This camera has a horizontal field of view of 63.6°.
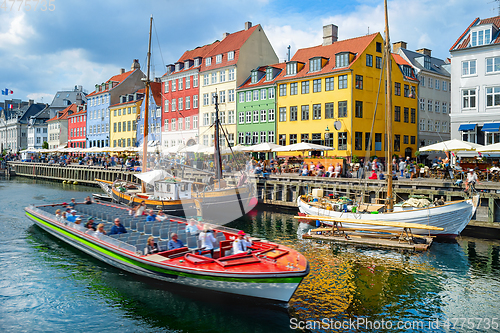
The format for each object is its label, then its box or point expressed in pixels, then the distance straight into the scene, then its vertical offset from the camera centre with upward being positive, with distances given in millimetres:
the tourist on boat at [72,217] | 20805 -2636
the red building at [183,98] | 57388 +9987
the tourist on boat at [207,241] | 14297 -2675
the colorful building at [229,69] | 52000 +12795
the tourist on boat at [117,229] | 17656 -2773
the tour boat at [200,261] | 12133 -3192
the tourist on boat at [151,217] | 19641 -2513
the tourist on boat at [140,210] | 21323 -2342
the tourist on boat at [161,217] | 19453 -2475
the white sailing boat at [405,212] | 20625 -2534
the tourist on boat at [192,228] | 15859 -2481
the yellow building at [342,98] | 40344 +7230
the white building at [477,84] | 34281 +7118
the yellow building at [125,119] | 68000 +8282
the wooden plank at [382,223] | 19016 -2882
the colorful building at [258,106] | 47750 +7287
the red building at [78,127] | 84125 +8364
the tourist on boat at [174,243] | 15016 -2875
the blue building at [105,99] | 75250 +12893
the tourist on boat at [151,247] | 14719 -2972
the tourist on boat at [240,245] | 13977 -2782
